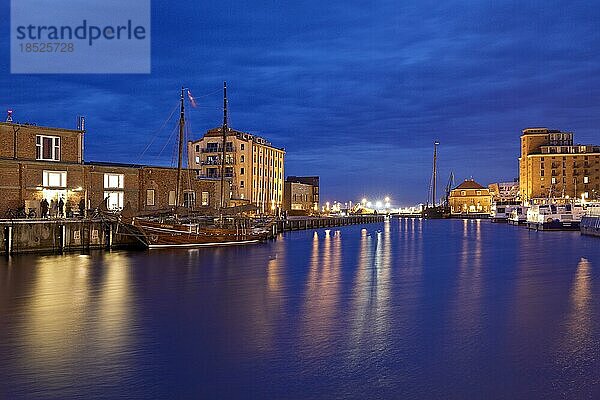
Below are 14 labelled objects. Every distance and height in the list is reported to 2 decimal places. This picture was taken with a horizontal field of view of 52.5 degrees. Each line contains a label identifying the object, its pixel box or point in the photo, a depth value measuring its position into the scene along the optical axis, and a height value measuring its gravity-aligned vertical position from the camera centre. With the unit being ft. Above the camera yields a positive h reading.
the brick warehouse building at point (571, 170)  645.92 +40.07
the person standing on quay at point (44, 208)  163.27 +0.49
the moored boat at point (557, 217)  356.38 -5.52
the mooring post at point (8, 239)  151.64 -7.26
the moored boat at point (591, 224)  281.29 -8.00
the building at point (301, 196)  435.12 +9.92
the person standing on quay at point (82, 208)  176.93 +0.50
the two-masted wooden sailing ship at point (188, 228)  184.85 -6.10
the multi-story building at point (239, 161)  349.00 +28.27
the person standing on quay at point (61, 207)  171.42 +0.78
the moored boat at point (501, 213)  531.50 -4.39
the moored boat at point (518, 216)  451.12 -6.05
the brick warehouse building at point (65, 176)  166.71 +10.38
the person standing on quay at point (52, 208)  171.23 +0.51
